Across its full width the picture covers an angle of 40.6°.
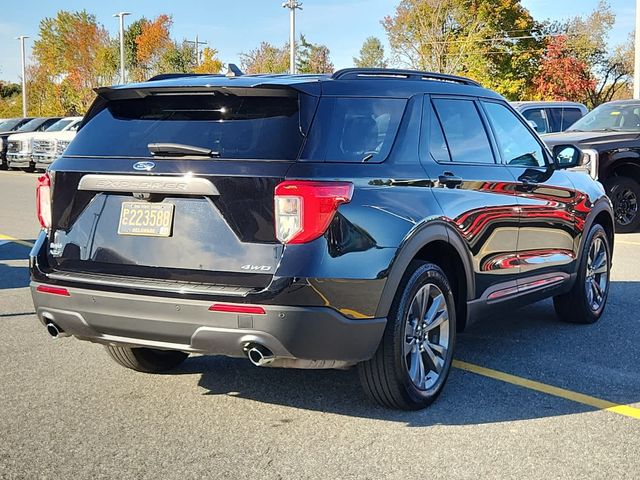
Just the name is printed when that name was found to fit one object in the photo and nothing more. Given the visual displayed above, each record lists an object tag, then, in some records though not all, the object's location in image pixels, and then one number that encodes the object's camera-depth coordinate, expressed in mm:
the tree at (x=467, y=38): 51031
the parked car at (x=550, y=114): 17469
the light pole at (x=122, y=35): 48438
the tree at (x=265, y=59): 64562
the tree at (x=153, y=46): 59250
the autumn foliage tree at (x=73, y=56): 57062
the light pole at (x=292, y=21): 38672
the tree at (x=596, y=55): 58250
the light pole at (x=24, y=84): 59619
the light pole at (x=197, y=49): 60288
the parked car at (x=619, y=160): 12391
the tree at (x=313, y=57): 75500
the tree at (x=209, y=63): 56044
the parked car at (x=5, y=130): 30078
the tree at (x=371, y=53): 114375
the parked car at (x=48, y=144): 25875
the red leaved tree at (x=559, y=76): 54875
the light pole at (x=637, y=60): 23047
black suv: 3973
